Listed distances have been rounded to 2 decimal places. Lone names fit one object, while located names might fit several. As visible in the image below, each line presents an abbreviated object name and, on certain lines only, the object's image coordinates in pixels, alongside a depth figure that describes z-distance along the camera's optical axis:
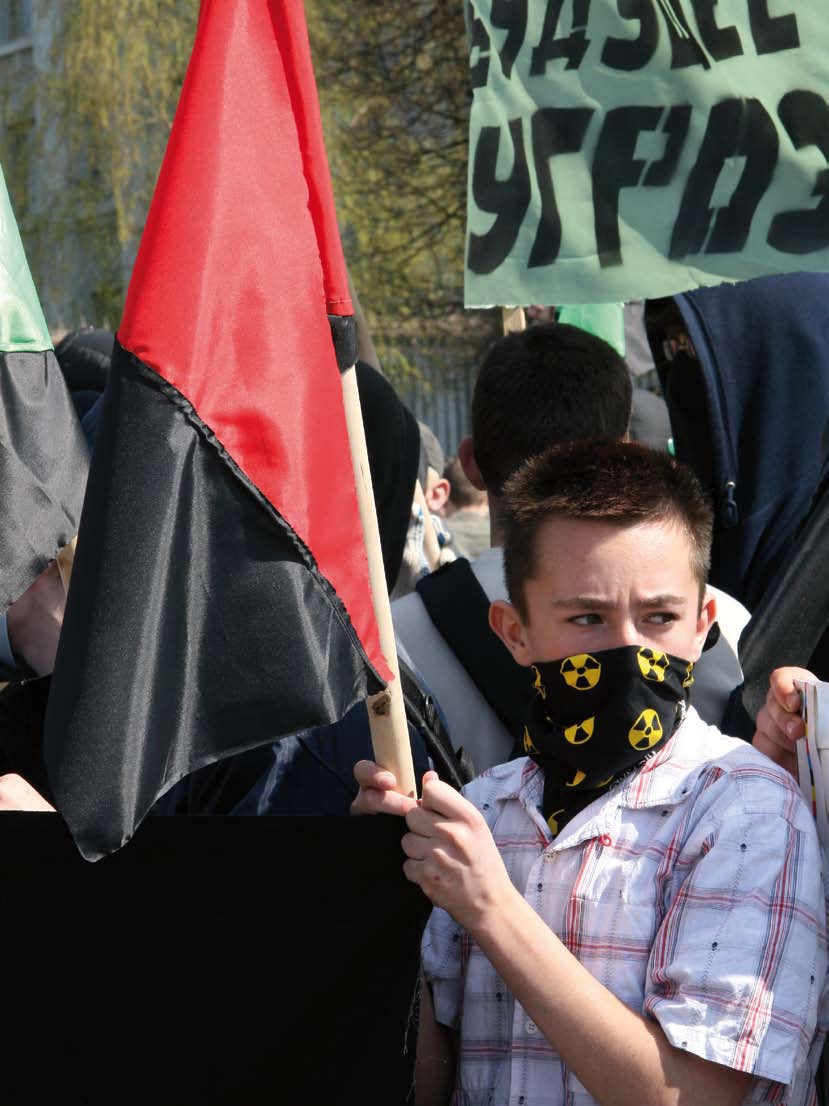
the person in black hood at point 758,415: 6.02
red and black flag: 5.15
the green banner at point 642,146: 5.79
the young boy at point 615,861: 5.15
